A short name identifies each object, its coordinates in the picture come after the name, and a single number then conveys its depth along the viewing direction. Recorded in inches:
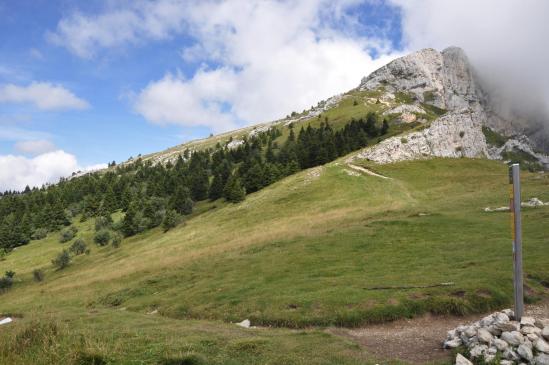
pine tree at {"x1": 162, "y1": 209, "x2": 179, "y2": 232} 3646.7
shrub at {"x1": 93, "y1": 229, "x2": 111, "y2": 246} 4124.0
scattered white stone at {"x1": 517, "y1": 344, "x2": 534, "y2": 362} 515.8
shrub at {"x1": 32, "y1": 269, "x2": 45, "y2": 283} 3142.2
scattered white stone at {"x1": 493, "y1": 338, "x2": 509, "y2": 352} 545.6
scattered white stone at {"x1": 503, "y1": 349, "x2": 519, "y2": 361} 525.1
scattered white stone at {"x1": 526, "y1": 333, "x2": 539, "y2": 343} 541.1
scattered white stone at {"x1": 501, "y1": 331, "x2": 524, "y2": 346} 545.0
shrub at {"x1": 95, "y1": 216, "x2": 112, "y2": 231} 4791.8
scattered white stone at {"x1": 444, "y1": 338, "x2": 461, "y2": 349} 633.6
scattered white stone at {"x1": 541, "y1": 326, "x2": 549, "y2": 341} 550.1
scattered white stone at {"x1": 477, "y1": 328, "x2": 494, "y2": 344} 570.6
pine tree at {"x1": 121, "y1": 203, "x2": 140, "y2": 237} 4276.6
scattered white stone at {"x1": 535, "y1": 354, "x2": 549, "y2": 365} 504.4
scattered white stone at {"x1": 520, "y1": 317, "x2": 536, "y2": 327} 578.2
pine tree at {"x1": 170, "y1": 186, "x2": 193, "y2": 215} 4356.1
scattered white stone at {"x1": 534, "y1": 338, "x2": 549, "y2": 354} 521.4
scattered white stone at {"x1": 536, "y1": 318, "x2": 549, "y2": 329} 579.1
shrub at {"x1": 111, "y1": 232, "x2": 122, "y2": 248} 3688.5
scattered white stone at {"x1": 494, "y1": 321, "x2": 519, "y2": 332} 572.0
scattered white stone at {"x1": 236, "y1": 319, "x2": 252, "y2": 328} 949.7
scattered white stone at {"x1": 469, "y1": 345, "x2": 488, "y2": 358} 558.3
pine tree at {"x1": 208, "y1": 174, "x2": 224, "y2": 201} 4554.6
